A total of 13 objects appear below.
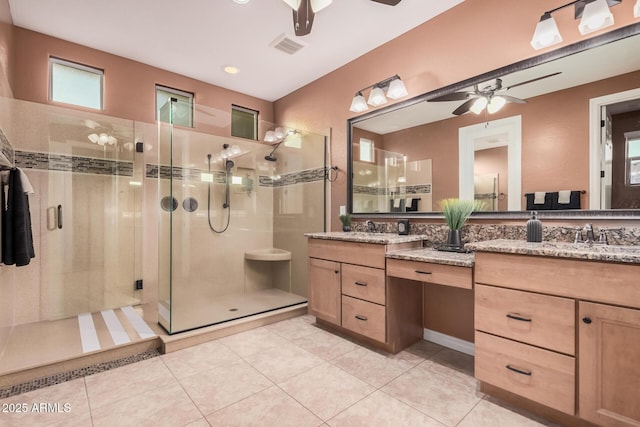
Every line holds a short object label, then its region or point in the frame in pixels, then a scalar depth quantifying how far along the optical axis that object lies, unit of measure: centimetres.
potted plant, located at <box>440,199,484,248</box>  216
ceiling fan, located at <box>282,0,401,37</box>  159
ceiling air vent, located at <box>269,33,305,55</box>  276
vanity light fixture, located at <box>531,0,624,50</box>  163
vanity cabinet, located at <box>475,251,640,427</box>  126
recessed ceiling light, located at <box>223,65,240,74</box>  335
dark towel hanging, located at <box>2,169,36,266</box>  205
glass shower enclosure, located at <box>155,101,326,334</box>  288
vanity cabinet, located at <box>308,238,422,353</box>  223
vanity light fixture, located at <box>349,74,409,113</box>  256
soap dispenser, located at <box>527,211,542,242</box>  182
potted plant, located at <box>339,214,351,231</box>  307
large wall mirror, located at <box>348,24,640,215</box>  165
